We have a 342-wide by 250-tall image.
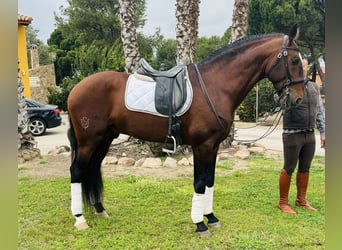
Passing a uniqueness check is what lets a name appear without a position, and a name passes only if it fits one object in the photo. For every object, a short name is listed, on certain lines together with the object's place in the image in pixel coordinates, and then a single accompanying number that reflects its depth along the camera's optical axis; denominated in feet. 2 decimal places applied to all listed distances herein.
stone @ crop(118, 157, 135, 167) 19.33
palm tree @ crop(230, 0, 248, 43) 21.93
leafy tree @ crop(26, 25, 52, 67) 113.80
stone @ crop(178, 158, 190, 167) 19.17
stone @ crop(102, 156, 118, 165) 19.76
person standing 10.87
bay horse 9.37
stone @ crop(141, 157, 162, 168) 18.69
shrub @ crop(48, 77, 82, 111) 51.88
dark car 32.68
